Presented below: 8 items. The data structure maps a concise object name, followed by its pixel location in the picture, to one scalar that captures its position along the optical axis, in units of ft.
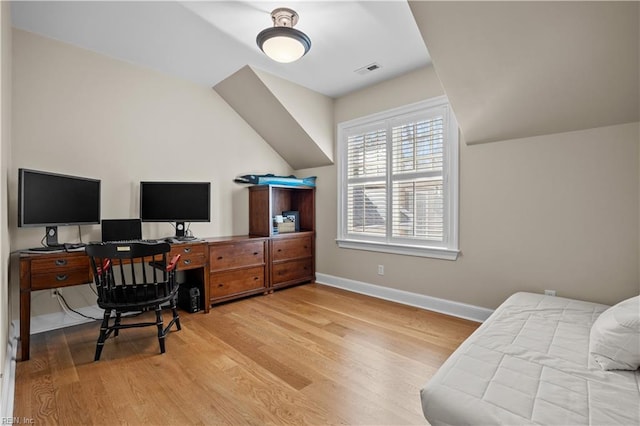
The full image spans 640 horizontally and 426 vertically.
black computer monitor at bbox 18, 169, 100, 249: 7.39
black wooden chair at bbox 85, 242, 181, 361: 7.06
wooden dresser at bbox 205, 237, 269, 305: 10.64
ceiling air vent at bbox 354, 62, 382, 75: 10.46
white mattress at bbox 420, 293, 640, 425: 3.46
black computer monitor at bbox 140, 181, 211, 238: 10.17
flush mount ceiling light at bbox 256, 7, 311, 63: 7.63
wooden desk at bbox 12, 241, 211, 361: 6.99
